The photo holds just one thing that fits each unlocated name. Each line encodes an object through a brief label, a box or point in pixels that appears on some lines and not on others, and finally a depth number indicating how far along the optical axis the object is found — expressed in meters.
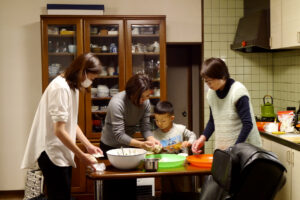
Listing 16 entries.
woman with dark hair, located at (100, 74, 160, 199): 2.62
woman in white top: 2.27
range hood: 3.92
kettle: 4.11
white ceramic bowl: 2.29
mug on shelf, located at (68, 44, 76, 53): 4.24
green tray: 2.41
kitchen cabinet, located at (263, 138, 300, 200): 3.15
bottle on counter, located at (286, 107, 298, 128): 3.65
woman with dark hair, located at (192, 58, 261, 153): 2.65
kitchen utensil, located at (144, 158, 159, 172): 2.29
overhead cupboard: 3.37
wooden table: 2.24
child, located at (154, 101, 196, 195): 3.14
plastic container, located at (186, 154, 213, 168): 2.39
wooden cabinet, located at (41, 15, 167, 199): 4.18
